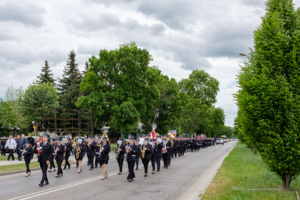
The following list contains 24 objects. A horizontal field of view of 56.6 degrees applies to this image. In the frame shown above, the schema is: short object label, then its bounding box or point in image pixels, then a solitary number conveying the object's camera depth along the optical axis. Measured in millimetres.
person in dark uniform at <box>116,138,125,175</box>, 12662
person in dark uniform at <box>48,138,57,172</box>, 13640
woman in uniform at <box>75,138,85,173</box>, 14711
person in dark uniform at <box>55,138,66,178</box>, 13156
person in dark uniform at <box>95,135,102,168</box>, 15800
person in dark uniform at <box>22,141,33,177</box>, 12703
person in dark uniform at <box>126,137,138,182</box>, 11922
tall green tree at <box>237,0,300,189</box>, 8273
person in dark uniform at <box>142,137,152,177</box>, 13445
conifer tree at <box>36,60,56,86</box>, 71375
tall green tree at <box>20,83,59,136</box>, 45875
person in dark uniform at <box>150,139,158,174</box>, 14788
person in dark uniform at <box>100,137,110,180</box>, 12422
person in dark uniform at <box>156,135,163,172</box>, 15933
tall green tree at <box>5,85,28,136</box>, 48378
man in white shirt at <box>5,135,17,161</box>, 20955
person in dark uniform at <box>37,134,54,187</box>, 10680
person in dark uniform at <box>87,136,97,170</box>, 15672
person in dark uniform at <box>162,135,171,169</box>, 17234
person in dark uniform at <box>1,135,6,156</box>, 25738
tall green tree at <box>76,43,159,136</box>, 34625
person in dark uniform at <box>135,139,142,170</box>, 12961
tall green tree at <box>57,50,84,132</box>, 53469
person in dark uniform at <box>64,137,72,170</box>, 16328
